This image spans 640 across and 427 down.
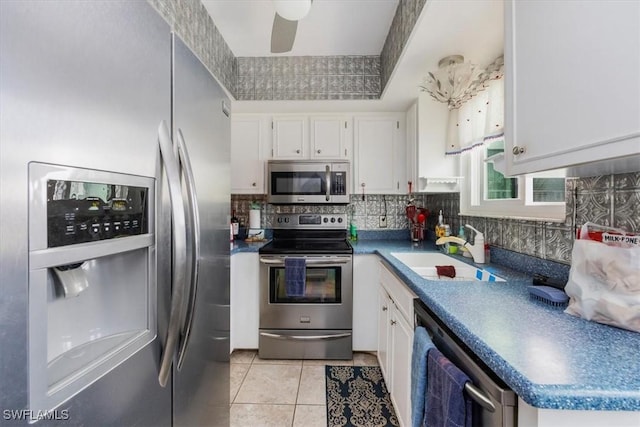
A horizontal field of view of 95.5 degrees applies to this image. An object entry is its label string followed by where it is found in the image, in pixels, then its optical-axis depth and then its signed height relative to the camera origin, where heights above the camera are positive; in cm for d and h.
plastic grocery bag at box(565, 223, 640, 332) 77 -19
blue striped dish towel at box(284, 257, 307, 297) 228 -49
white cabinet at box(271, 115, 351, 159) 276 +73
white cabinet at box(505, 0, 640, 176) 64 +34
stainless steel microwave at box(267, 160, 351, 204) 259 +30
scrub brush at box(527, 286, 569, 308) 98 -28
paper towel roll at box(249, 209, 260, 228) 287 -5
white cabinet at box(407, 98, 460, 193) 232 +54
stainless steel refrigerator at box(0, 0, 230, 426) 44 -1
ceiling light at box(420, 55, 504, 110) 166 +79
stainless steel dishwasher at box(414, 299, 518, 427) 66 -43
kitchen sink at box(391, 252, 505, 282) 155 -33
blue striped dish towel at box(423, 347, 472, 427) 79 -52
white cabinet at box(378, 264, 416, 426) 142 -73
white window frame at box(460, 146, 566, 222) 136 +8
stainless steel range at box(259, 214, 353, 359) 232 -75
